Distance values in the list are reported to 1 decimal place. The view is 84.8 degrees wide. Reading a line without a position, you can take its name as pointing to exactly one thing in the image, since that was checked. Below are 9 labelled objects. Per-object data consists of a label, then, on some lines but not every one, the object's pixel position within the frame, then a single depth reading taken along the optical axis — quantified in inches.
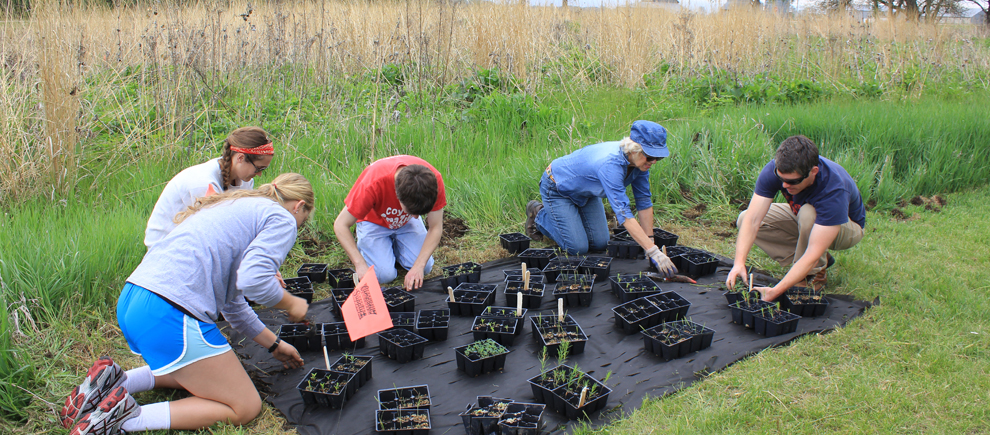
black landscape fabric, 98.0
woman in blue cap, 145.4
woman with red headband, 119.3
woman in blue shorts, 86.7
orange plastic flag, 97.2
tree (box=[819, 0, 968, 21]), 382.9
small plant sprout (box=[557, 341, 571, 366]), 108.0
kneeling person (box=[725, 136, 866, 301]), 119.2
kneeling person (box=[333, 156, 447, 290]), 120.6
